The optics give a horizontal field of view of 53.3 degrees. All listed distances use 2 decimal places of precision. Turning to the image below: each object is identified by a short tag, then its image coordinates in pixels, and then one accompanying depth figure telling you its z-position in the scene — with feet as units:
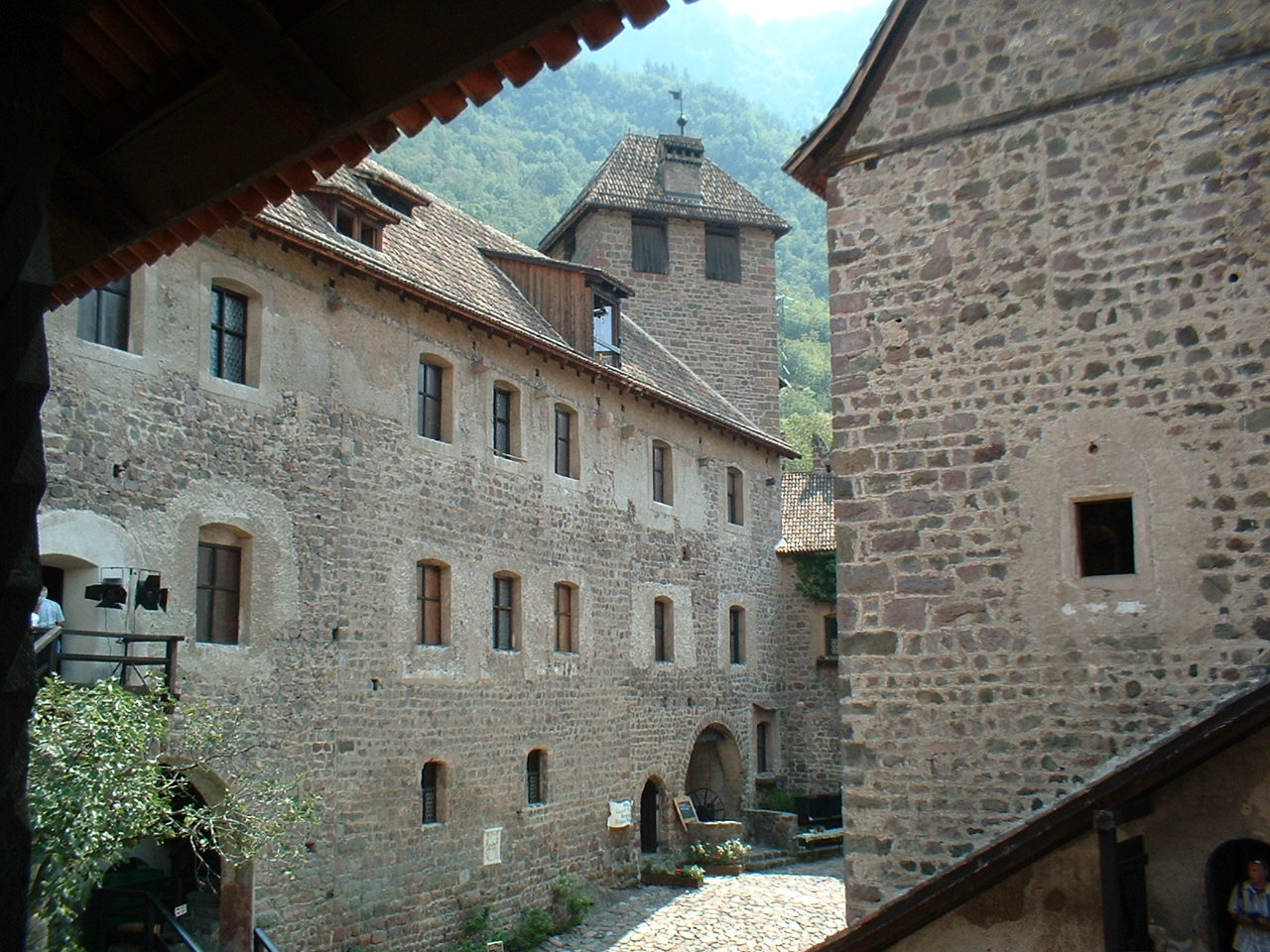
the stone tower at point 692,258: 99.14
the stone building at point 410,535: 45.03
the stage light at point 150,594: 42.11
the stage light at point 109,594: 40.40
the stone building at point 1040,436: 26.81
